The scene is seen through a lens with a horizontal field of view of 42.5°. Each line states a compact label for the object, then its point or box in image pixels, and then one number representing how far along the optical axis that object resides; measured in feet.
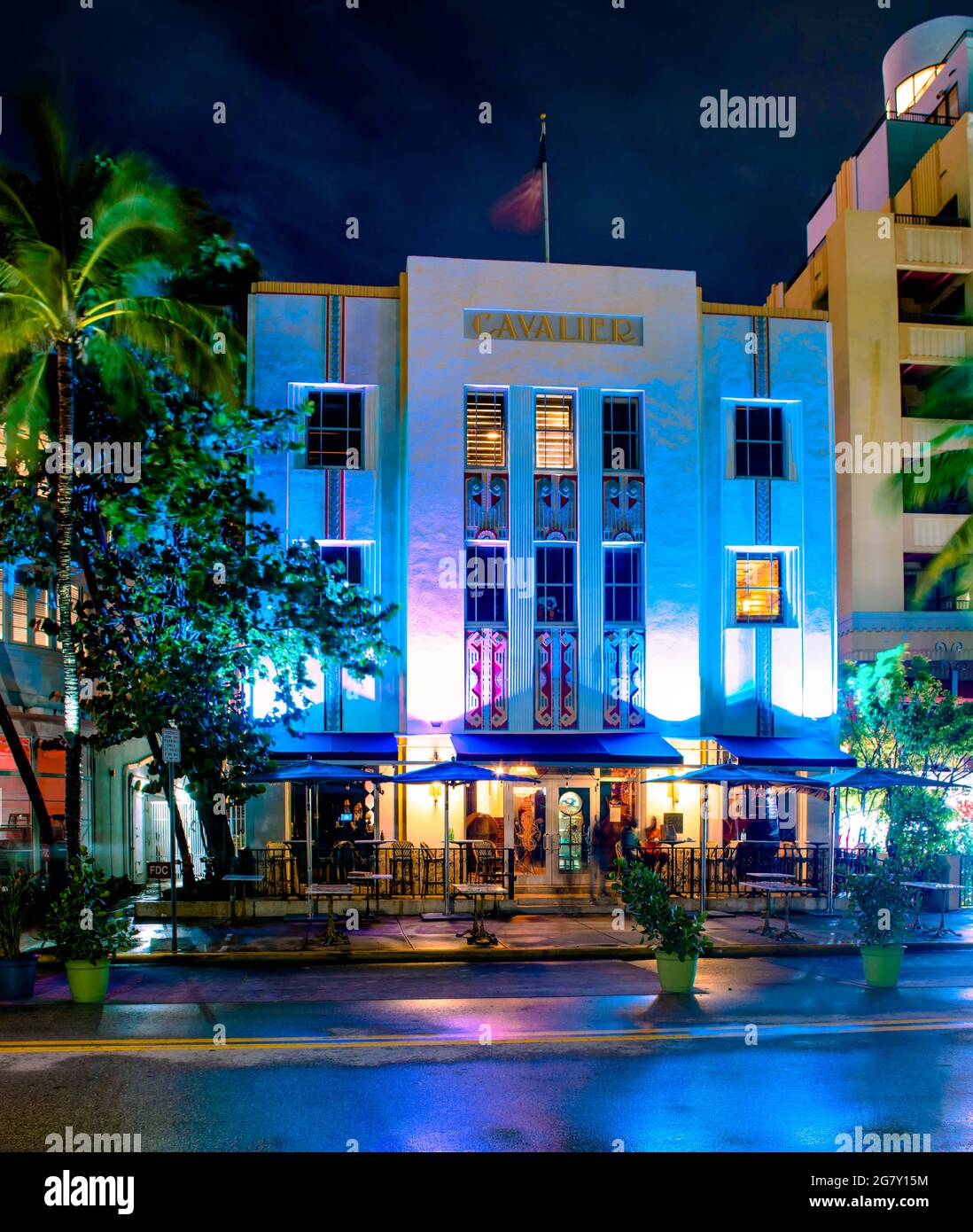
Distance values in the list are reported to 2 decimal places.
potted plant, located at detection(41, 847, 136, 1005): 46.34
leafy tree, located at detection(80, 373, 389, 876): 66.18
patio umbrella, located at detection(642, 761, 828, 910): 72.95
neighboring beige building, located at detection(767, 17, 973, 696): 124.06
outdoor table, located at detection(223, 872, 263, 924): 67.09
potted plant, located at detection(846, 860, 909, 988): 50.75
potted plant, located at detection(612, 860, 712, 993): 48.26
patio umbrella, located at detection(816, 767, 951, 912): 73.05
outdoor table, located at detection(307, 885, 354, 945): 63.05
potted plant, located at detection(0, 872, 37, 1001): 46.37
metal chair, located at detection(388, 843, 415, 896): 79.87
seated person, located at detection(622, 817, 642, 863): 80.94
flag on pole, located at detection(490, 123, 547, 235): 100.83
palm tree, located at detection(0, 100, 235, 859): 61.00
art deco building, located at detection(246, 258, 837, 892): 89.97
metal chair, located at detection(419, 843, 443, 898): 79.87
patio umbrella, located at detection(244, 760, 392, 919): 69.72
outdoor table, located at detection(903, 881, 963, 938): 67.13
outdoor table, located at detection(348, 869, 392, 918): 67.56
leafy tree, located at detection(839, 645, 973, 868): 83.66
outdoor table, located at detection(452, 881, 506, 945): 63.46
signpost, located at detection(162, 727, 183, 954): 57.67
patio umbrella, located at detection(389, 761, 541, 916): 70.59
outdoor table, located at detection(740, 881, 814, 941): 67.26
